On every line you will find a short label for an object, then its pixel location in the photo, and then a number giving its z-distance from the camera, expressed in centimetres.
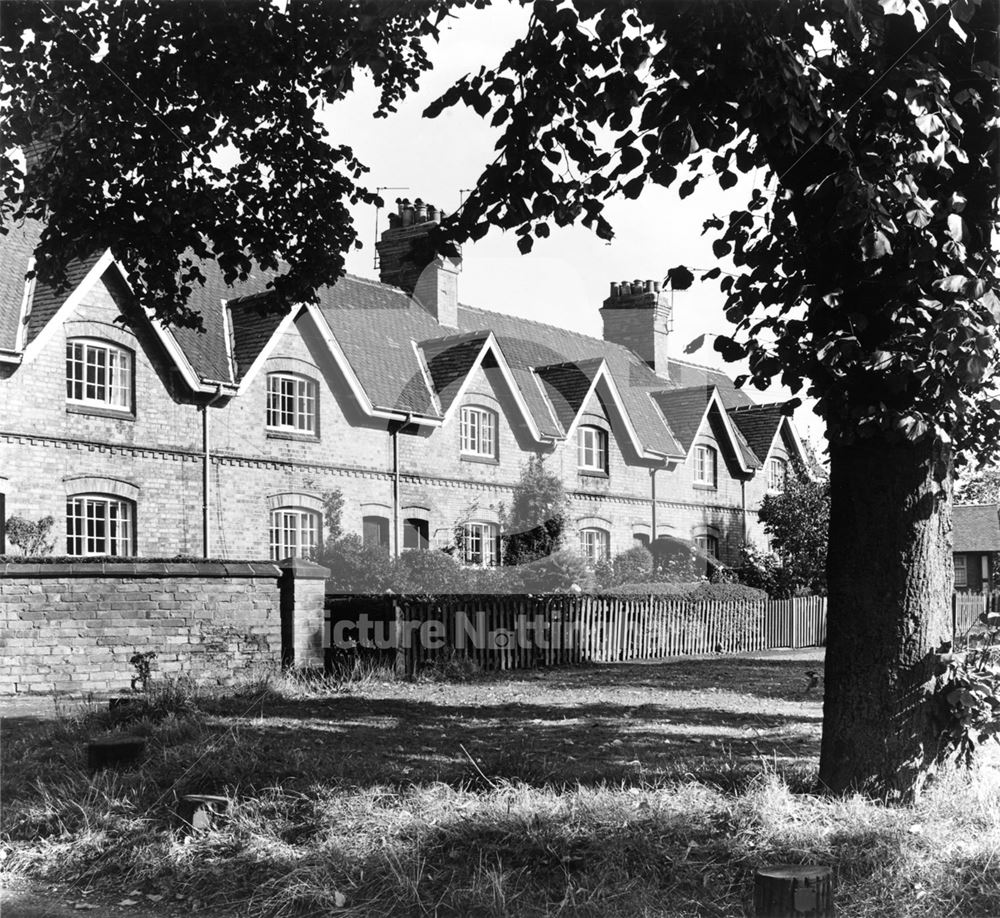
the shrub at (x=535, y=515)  2912
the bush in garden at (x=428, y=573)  2459
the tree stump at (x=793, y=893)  397
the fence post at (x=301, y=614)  1549
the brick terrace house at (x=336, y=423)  2156
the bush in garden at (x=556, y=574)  2728
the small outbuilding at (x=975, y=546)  5381
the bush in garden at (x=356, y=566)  2417
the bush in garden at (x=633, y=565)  3181
